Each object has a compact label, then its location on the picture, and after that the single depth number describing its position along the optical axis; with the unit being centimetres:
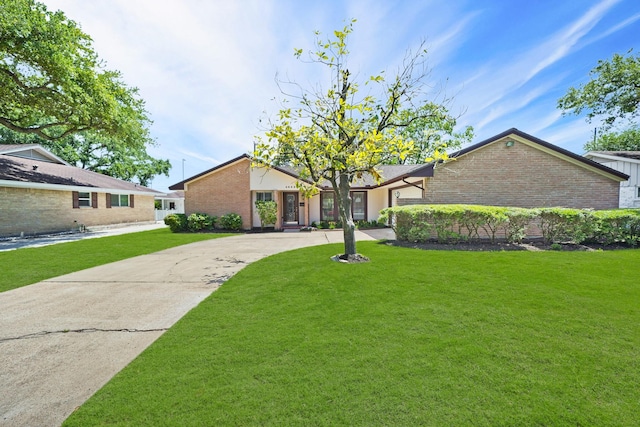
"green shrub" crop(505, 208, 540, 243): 917
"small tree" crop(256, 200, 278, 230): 1677
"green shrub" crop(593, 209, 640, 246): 906
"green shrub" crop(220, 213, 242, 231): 1672
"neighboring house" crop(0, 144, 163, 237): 1460
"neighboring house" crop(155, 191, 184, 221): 3441
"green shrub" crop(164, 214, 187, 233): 1634
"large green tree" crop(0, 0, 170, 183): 1146
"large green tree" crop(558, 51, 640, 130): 1516
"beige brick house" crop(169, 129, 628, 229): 1127
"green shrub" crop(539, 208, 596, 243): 910
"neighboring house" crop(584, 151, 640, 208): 1628
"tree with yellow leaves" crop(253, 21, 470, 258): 721
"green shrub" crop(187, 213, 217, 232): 1652
